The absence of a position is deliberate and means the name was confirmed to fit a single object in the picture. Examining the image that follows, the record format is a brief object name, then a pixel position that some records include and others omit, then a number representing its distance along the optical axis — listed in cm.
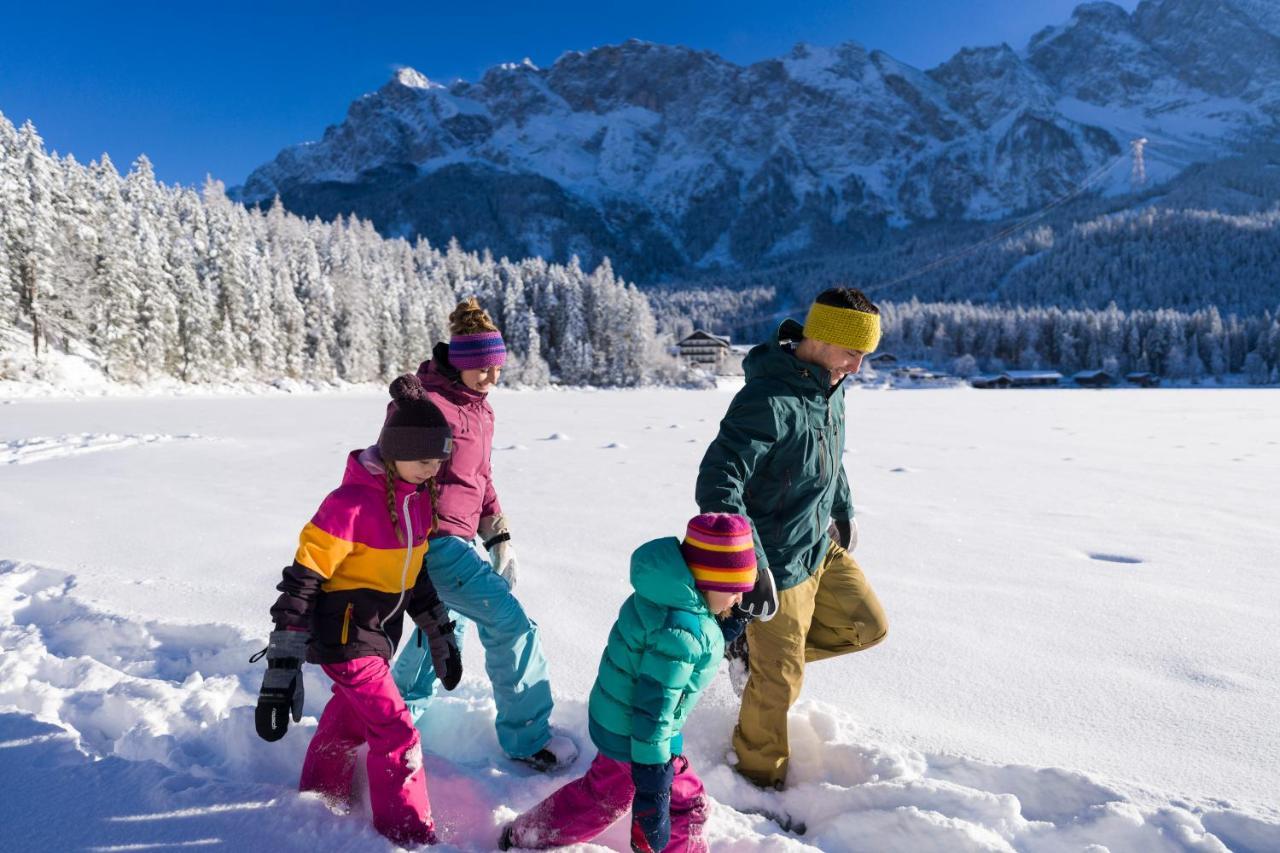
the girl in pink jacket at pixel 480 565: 271
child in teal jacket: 200
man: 250
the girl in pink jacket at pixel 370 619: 218
